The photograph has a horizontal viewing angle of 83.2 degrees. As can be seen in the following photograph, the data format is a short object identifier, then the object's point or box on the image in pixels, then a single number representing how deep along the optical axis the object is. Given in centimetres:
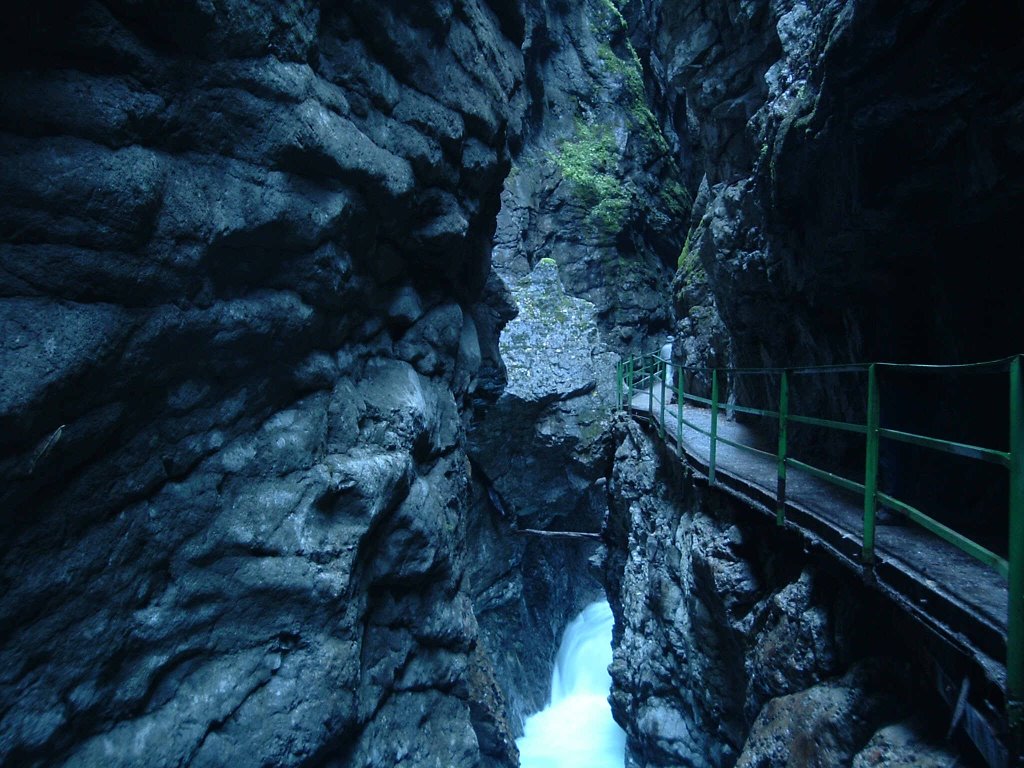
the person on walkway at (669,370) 1521
